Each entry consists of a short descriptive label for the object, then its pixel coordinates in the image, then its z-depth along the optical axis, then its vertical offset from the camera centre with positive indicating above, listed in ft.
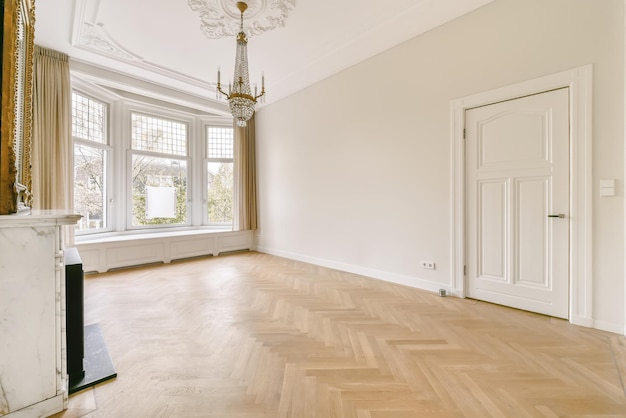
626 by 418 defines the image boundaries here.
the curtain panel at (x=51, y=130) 11.73 +3.51
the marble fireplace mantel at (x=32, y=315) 4.11 -1.70
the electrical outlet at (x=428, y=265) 10.86 -2.32
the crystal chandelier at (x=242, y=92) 9.36 +4.11
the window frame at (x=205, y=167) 19.95 +2.96
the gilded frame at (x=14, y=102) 4.47 +2.09
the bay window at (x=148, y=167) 15.08 +2.68
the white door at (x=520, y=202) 8.20 +0.15
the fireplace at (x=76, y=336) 5.25 -2.50
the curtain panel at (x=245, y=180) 19.12 +1.95
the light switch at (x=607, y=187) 7.30 +0.53
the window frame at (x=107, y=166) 15.74 +2.47
